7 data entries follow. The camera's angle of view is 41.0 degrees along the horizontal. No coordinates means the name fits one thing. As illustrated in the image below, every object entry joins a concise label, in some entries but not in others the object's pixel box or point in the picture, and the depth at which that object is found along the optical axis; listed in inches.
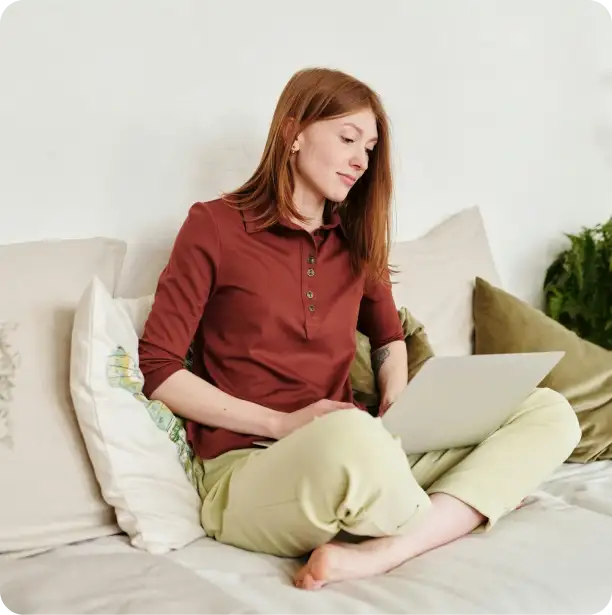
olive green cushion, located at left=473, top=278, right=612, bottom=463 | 60.6
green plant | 80.7
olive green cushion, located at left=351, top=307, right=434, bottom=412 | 56.9
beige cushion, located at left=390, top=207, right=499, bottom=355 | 66.4
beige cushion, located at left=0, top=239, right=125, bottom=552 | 40.6
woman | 41.1
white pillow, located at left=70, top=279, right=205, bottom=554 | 41.7
